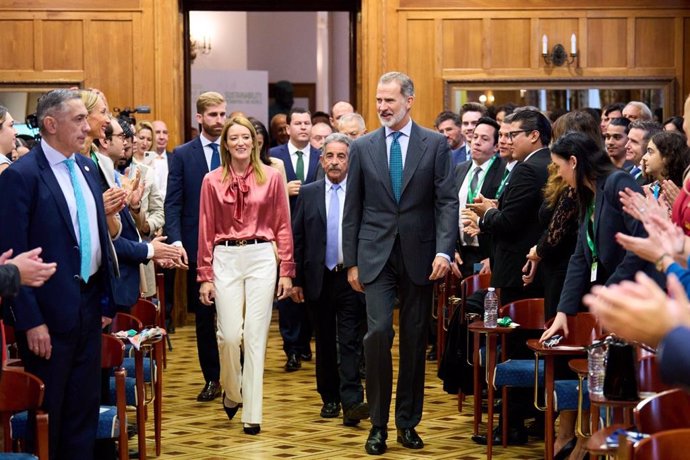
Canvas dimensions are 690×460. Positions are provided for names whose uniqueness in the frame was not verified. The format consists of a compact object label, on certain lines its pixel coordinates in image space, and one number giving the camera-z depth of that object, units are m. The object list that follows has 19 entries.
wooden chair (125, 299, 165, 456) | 7.05
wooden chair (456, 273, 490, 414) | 8.05
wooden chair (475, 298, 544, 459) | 6.77
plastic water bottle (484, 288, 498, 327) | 7.08
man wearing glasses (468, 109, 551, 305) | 7.40
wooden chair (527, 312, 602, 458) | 6.01
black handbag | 4.86
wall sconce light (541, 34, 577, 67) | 12.81
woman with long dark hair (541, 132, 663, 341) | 6.04
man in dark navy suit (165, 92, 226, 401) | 9.07
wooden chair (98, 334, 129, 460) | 5.84
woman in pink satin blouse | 7.59
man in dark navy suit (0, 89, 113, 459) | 5.38
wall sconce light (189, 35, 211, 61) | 19.55
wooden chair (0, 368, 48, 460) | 4.74
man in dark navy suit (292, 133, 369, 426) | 7.91
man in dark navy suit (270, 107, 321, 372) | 10.23
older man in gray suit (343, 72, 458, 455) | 7.07
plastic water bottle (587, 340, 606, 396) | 5.13
